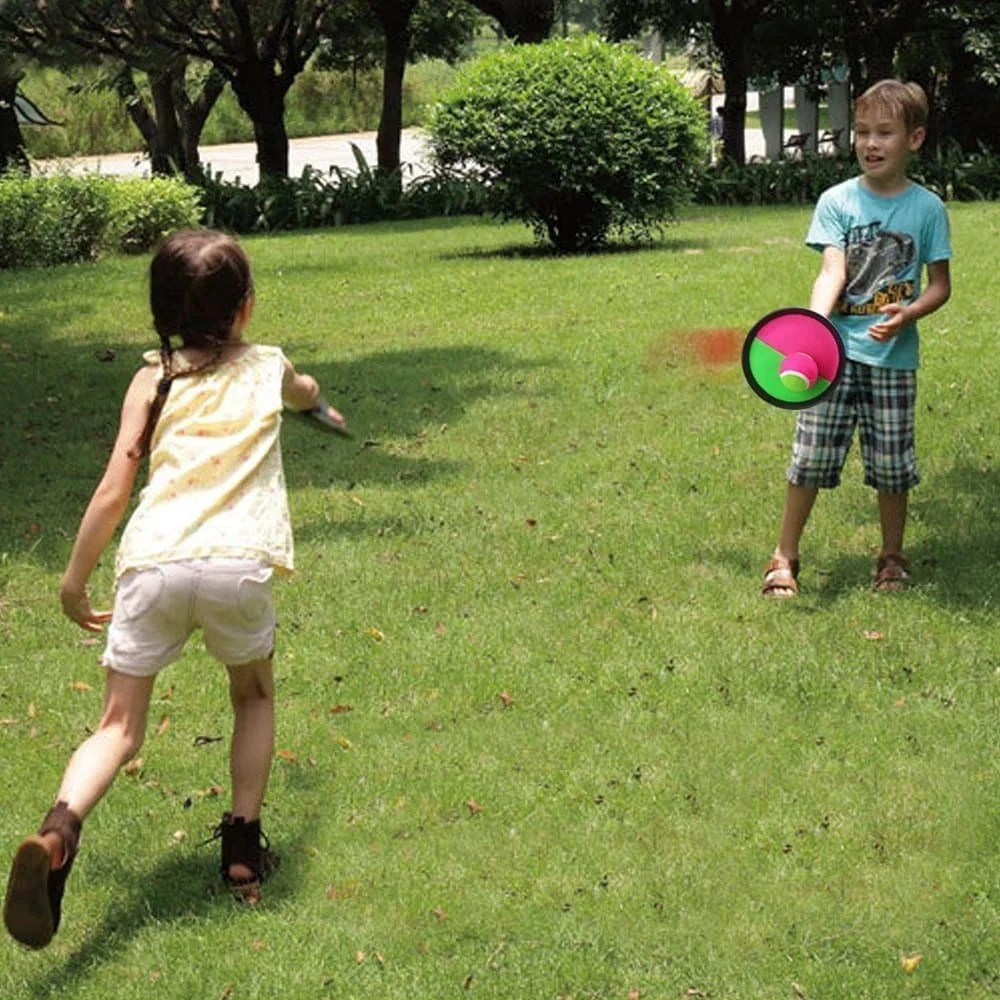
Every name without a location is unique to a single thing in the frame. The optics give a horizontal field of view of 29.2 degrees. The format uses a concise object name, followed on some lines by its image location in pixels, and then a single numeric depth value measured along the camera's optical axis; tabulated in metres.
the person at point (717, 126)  41.03
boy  6.10
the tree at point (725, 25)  29.23
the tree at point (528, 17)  25.78
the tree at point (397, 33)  27.52
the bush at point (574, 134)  17.09
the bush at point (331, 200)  23.20
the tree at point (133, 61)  16.39
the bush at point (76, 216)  18.94
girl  3.92
